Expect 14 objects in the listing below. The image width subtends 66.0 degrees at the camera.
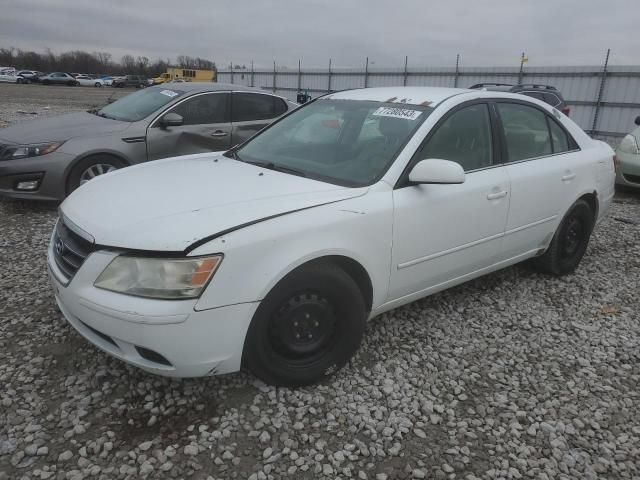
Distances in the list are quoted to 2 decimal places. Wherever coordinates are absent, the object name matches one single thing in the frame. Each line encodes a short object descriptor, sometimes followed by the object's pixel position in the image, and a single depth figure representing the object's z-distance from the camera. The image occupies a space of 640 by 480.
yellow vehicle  39.27
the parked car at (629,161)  7.76
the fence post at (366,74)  21.08
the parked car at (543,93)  12.02
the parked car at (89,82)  56.19
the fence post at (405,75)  19.90
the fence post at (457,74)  18.16
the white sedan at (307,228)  2.20
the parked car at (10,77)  49.19
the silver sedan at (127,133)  5.29
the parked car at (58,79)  50.75
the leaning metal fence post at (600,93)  14.86
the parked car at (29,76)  51.39
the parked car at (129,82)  54.03
